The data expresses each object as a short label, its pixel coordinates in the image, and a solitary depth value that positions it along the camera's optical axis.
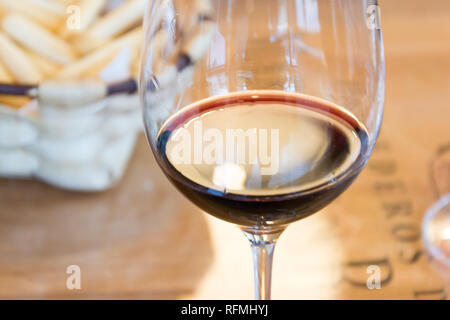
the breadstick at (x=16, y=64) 0.57
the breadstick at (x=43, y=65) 0.60
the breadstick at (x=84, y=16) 0.63
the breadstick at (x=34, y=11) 0.62
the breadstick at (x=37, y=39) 0.59
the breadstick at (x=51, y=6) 0.64
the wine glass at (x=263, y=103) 0.36
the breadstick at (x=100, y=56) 0.59
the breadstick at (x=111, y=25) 0.62
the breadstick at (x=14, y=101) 0.54
